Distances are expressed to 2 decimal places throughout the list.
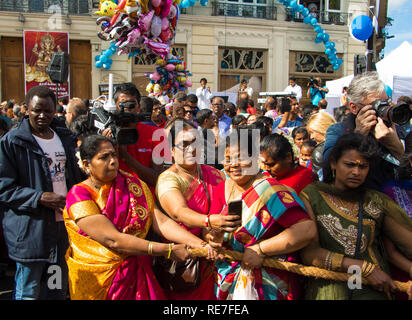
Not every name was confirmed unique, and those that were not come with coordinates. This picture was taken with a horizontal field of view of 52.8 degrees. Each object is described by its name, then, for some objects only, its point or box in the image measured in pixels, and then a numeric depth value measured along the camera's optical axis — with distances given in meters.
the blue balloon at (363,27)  5.10
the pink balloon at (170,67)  5.69
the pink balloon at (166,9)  4.93
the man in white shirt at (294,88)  11.12
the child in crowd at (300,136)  4.51
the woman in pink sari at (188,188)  2.35
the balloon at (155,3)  4.71
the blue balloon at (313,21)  14.49
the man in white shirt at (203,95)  10.34
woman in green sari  2.06
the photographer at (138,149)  2.90
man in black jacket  2.69
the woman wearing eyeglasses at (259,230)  2.06
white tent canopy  8.51
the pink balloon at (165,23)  4.93
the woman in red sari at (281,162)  2.54
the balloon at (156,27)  4.78
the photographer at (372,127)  2.38
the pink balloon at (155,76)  5.77
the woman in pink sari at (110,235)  2.14
